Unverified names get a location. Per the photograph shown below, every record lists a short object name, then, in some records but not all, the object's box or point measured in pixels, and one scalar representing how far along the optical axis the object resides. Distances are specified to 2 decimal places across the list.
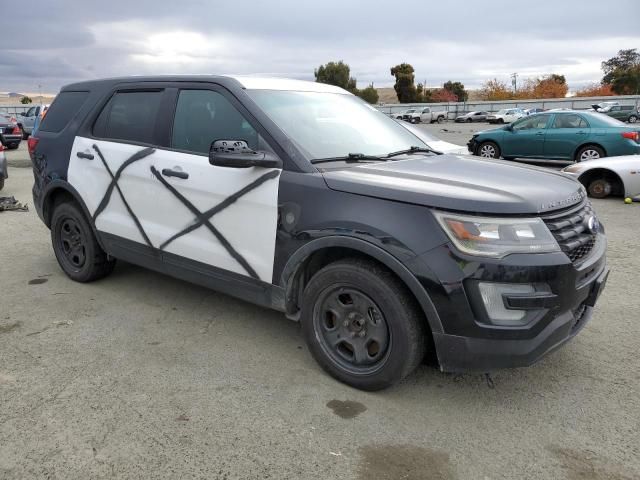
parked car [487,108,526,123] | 45.12
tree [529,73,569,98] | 87.19
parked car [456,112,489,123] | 50.25
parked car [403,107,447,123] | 52.75
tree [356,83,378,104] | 72.73
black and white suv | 2.72
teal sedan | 12.09
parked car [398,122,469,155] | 7.98
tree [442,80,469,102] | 91.69
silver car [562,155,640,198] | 9.12
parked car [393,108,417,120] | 53.11
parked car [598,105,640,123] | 36.91
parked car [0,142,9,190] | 9.68
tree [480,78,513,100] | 87.81
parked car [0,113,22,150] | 19.10
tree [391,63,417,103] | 76.44
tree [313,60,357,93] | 74.26
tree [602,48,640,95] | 67.19
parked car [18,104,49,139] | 24.48
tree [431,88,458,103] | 88.88
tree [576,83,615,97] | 80.10
